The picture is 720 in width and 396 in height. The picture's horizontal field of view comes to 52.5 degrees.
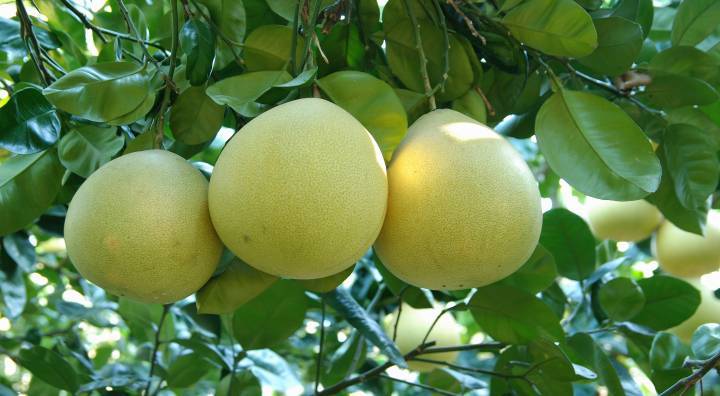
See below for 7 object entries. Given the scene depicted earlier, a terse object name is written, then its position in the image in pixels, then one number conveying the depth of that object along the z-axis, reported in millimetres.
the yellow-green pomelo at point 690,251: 2135
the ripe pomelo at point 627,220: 2189
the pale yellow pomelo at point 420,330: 2008
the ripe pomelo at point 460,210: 825
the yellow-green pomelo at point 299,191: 762
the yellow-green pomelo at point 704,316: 2098
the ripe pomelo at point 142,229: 843
